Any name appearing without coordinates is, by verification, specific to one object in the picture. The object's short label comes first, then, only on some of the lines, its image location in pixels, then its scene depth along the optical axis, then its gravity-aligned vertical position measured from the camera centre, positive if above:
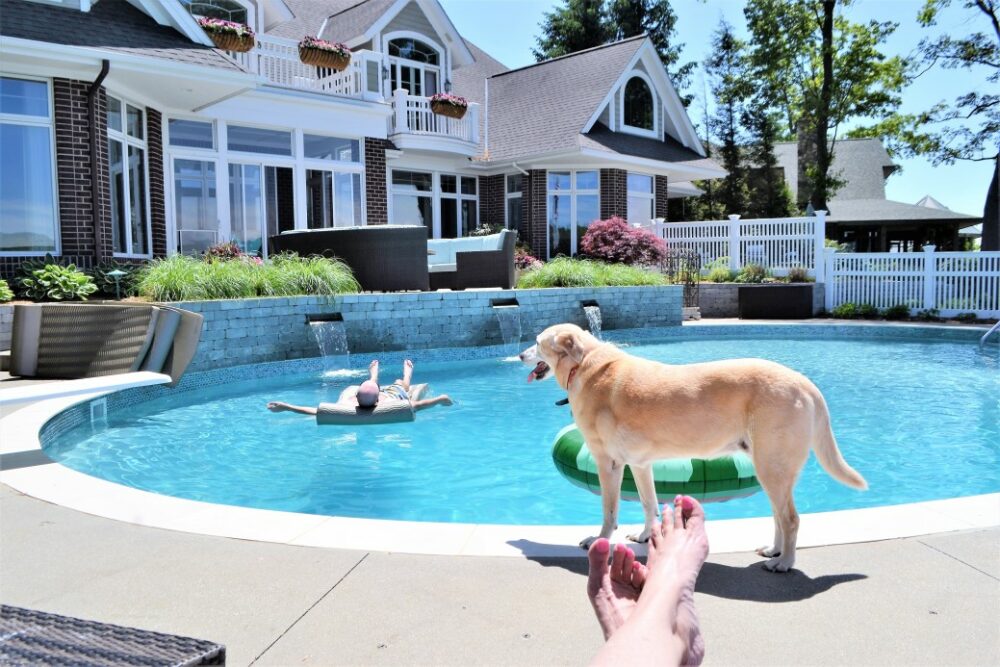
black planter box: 16.67 -0.41
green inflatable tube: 3.84 -1.03
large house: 10.84 +3.38
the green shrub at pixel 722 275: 17.94 +0.22
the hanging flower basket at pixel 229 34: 14.06 +4.98
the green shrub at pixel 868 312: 16.38 -0.67
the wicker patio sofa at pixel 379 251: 11.91 +0.60
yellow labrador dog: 2.81 -0.53
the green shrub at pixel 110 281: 9.88 +0.13
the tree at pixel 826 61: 26.09 +8.26
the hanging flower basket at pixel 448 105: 18.17 +4.57
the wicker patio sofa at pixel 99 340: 6.46 -0.47
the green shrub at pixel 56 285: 9.30 +0.08
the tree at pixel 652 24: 33.16 +11.95
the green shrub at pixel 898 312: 16.20 -0.67
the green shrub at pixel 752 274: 17.70 +0.23
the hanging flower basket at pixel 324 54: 15.91 +5.18
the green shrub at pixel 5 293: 9.01 -0.02
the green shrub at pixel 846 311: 16.52 -0.65
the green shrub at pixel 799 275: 17.41 +0.19
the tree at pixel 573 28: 33.53 +12.02
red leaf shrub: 18.39 +1.01
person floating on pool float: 6.24 -1.04
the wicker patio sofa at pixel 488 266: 13.63 +0.39
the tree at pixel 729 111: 31.31 +7.51
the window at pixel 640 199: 22.28 +2.65
